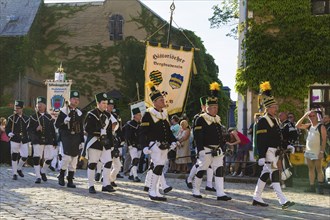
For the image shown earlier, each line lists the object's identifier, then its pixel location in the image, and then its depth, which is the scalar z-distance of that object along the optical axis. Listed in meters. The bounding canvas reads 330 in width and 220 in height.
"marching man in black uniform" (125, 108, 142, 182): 15.49
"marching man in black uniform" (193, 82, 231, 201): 11.27
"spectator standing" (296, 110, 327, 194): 13.71
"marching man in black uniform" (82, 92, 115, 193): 11.89
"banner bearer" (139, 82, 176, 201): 10.95
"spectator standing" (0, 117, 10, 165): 23.40
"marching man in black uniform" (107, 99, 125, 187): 13.13
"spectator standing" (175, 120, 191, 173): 16.97
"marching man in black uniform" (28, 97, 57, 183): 14.59
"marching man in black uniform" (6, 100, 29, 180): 15.23
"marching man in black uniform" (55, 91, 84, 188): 12.91
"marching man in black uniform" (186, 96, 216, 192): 13.31
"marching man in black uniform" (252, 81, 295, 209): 10.44
